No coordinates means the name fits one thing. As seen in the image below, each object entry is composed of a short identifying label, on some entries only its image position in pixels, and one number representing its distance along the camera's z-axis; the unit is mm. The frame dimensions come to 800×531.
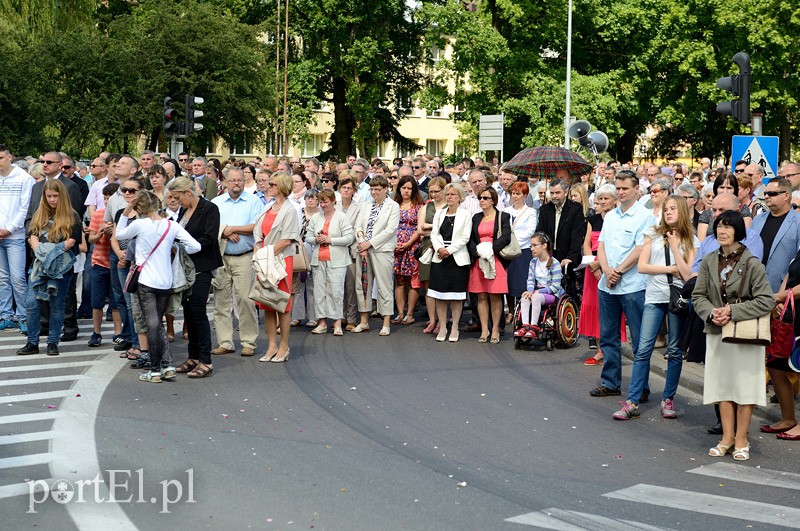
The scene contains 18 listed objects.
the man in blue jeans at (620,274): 10500
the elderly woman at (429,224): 15166
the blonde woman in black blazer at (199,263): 11672
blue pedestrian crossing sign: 16234
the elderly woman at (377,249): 15227
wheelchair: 13773
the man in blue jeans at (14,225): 14602
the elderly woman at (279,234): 12719
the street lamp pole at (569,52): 45862
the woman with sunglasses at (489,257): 14461
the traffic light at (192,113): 27281
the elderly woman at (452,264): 14492
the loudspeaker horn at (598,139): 26891
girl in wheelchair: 13773
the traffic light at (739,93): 16375
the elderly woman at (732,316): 8742
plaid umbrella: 16812
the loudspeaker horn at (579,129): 26828
